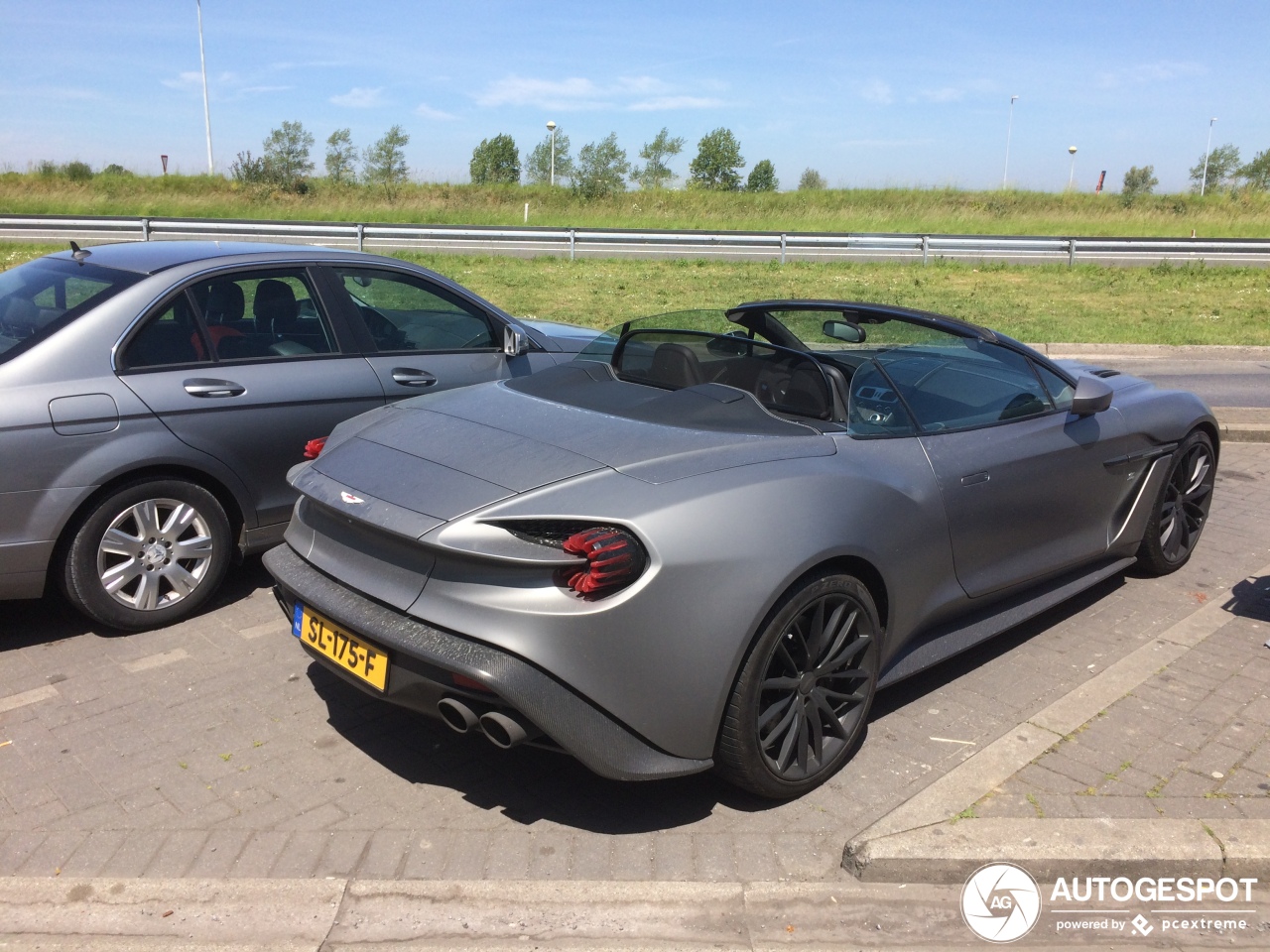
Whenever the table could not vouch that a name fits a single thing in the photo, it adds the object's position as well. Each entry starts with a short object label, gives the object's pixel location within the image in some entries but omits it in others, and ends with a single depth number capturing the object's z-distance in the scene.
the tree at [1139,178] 69.38
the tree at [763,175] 68.62
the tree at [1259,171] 67.94
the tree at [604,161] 58.59
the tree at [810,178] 64.88
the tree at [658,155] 61.69
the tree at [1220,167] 75.81
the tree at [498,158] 71.50
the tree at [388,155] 56.31
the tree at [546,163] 59.88
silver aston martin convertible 2.96
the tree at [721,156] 69.50
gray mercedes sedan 4.31
